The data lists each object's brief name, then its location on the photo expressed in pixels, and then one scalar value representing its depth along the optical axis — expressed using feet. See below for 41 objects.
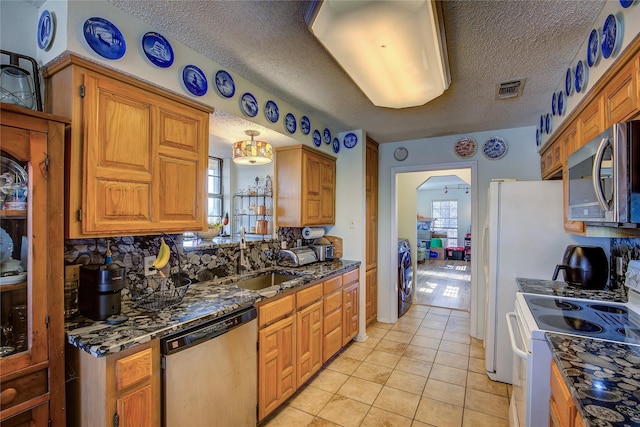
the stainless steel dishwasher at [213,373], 4.46
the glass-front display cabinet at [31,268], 3.61
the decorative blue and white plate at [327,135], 10.56
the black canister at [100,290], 4.50
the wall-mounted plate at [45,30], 4.38
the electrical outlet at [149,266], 6.01
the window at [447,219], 32.14
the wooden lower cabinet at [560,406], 3.08
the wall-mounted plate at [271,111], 7.70
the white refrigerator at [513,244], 7.70
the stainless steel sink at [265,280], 8.01
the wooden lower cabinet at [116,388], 3.80
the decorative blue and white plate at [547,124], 8.49
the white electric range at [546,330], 4.48
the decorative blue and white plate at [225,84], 6.38
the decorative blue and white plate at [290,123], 8.47
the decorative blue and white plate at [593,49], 4.86
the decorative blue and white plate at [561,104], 7.06
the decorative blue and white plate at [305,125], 9.21
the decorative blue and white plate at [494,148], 10.95
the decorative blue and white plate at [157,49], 5.11
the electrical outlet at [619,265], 6.68
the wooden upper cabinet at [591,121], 4.99
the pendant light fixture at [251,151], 7.62
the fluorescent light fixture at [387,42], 3.99
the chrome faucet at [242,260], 8.31
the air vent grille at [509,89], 7.27
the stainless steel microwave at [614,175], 3.56
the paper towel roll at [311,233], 10.86
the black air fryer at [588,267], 6.70
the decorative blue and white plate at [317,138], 9.91
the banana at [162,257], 5.70
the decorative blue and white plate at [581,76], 5.55
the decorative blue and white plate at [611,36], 4.17
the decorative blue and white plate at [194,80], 5.73
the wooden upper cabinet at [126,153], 4.33
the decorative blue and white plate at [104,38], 4.42
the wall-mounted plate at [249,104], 6.98
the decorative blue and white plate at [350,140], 11.14
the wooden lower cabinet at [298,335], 6.38
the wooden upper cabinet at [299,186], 9.46
